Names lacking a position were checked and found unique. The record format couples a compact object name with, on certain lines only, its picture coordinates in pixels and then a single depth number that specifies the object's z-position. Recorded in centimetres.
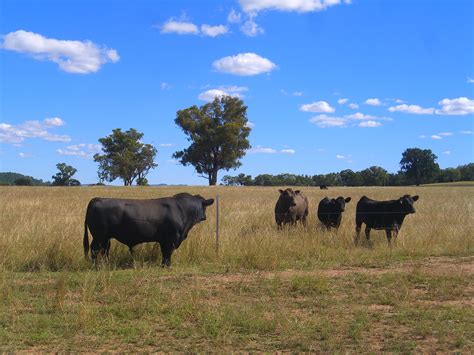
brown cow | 1543
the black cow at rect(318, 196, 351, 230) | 1509
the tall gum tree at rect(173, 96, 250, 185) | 6400
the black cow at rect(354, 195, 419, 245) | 1355
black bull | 977
